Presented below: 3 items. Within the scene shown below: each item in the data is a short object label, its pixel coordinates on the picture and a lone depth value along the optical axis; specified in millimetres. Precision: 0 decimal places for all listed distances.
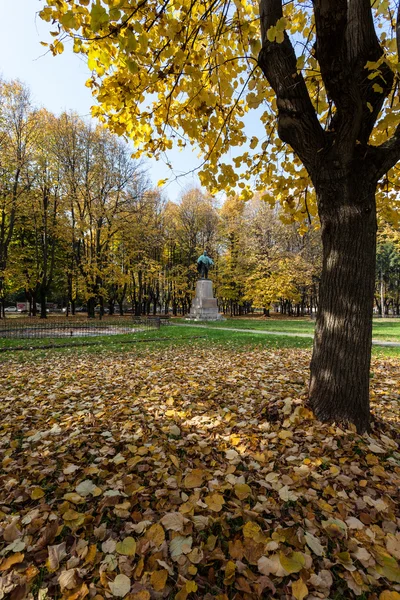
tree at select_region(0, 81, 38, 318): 19266
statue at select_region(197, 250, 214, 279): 28000
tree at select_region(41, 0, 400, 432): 2688
